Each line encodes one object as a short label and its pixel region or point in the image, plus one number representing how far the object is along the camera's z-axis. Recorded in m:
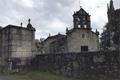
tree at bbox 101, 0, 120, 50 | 12.24
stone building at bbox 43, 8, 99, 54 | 15.54
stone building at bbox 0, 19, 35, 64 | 8.85
